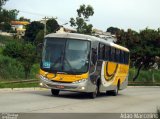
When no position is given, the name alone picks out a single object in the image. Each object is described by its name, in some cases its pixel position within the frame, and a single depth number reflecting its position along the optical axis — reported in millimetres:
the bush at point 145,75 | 46278
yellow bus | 16347
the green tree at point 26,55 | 27572
